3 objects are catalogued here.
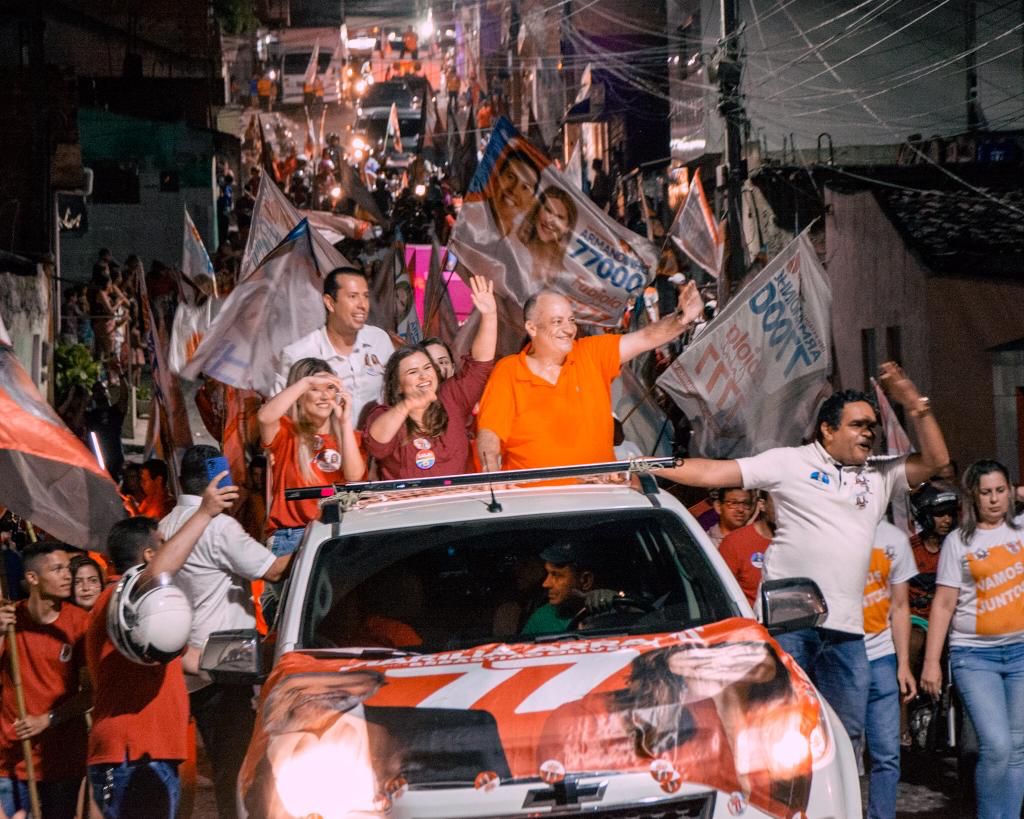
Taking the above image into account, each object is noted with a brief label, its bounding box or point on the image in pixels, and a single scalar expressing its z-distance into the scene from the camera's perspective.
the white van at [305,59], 72.31
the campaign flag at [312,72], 65.96
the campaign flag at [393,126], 42.81
